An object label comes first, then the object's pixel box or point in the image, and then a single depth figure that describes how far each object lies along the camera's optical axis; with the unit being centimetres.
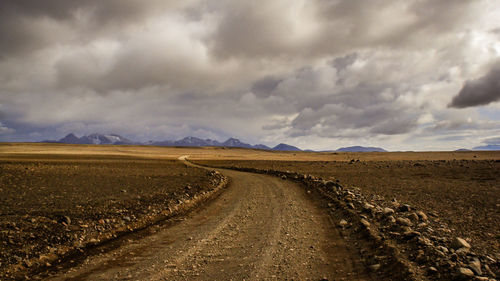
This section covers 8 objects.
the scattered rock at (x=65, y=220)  1116
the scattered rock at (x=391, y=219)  1130
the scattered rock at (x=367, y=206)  1376
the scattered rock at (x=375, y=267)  724
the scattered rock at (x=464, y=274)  611
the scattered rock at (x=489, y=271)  648
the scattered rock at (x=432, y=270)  667
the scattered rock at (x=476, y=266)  643
